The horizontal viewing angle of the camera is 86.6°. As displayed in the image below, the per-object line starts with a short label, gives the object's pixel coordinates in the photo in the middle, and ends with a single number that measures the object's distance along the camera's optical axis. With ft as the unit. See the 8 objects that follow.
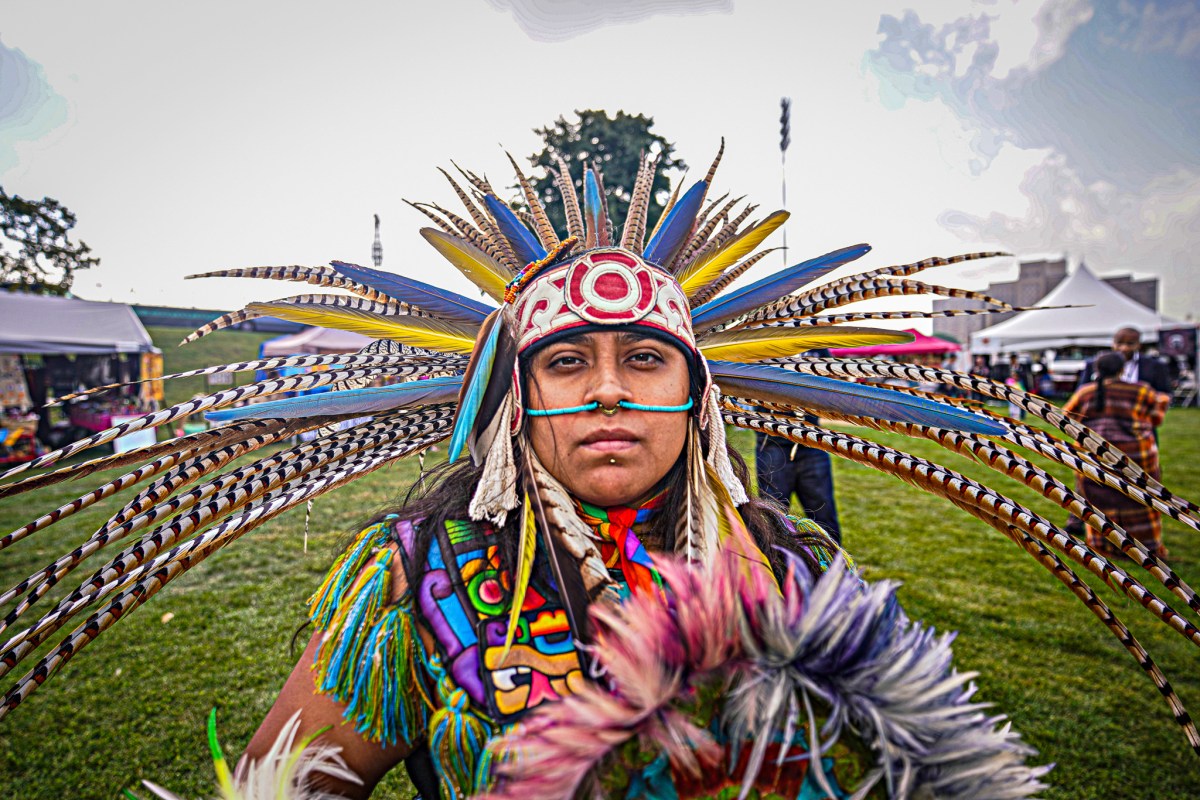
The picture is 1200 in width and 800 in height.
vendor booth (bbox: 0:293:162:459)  36.19
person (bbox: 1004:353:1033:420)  65.26
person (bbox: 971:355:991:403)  59.21
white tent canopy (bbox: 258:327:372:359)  49.55
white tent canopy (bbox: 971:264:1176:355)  57.36
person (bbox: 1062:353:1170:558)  17.78
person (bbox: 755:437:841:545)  14.66
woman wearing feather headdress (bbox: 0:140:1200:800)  2.73
